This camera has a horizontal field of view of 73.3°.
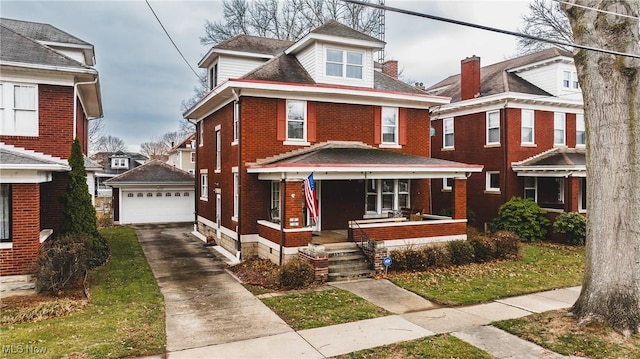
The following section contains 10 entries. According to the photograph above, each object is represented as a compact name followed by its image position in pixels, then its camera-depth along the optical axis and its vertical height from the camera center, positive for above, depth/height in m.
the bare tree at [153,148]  88.12 +7.56
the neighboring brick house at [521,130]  21.22 +2.75
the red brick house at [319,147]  14.04 +1.41
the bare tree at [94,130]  53.86 +6.66
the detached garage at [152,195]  25.91 -0.75
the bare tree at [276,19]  31.30 +12.25
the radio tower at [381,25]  29.62 +10.91
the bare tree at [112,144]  88.88 +8.33
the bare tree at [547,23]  25.45 +9.97
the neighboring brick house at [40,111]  12.54 +2.23
